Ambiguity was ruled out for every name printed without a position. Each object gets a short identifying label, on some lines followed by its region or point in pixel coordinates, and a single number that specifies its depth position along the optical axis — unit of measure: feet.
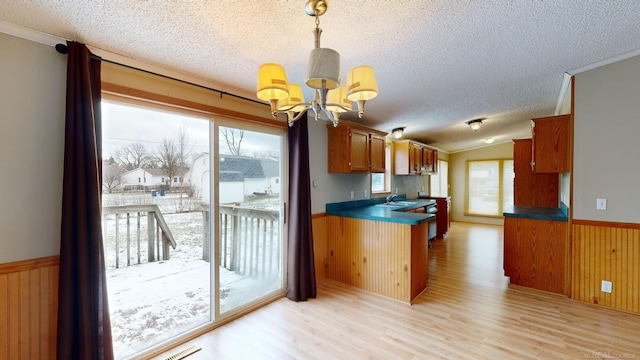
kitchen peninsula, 9.54
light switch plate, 8.80
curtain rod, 5.35
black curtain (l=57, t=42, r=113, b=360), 5.19
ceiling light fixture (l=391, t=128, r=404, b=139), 16.24
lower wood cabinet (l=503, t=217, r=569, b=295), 9.96
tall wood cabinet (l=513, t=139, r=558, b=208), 13.69
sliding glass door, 6.72
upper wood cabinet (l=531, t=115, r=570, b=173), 9.86
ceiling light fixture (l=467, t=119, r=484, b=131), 15.08
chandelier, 4.07
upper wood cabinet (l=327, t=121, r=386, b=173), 11.59
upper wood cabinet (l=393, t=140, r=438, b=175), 17.28
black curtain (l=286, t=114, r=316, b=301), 9.84
